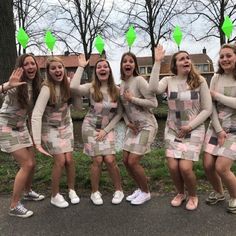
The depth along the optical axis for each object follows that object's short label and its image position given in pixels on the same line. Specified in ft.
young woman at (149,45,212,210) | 9.70
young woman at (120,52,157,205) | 10.30
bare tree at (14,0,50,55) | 54.62
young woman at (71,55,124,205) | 10.46
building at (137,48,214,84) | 132.77
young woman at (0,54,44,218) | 9.79
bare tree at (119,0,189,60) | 61.94
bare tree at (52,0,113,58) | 64.84
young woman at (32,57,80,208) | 10.16
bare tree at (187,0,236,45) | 54.45
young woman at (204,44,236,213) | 9.45
